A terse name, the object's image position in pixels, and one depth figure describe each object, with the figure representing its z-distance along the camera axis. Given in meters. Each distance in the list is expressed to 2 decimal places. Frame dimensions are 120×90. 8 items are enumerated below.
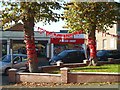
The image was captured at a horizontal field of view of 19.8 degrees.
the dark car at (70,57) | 29.35
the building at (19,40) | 43.06
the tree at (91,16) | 22.28
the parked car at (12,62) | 21.83
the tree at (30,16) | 17.19
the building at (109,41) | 50.06
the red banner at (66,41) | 43.12
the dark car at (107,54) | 32.09
